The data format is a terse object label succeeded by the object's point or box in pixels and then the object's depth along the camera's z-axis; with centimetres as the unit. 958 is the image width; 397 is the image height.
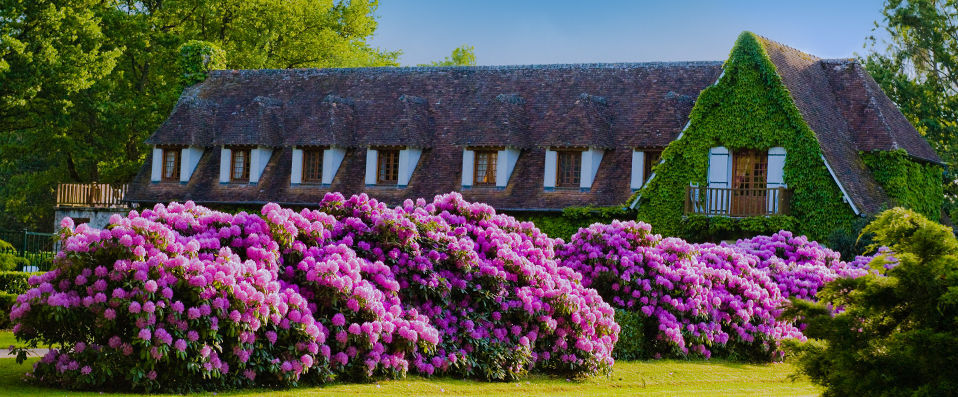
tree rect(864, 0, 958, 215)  5147
